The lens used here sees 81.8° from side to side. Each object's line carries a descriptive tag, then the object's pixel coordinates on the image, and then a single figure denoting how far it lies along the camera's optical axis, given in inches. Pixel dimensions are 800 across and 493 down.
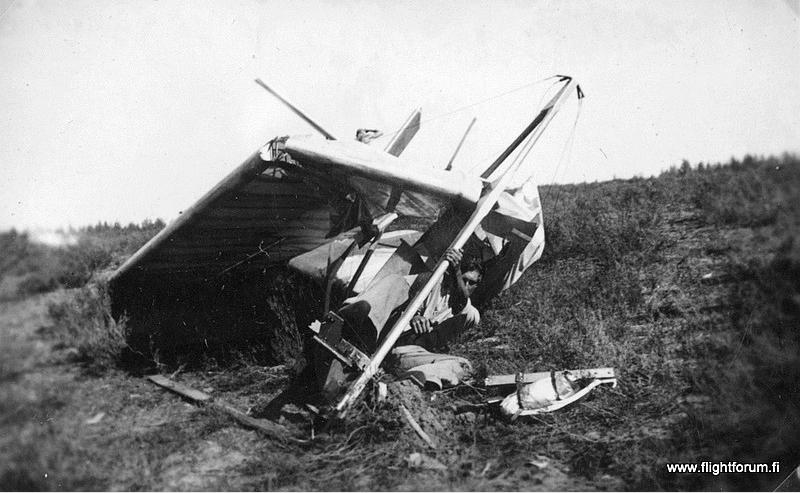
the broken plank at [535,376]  172.2
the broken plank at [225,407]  160.6
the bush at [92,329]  200.0
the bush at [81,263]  181.8
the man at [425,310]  189.5
